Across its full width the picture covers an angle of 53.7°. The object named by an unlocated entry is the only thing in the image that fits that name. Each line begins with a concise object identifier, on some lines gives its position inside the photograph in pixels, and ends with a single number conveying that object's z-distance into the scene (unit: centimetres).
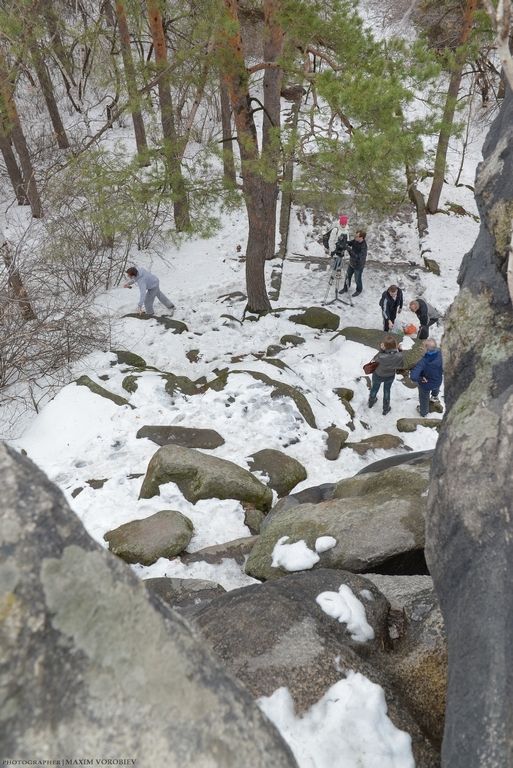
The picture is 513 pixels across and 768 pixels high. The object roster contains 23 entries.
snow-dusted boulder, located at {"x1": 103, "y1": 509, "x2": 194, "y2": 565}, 502
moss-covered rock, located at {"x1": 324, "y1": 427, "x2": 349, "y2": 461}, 709
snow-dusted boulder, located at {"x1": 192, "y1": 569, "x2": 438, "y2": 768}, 270
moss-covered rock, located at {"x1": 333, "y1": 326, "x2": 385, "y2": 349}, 994
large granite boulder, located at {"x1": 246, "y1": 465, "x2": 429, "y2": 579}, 428
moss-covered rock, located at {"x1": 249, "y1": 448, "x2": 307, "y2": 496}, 642
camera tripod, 1190
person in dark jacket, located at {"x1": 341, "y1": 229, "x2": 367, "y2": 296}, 1159
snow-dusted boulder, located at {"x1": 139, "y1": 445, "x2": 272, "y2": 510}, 584
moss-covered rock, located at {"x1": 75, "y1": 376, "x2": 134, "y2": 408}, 767
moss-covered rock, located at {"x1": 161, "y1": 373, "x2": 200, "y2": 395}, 807
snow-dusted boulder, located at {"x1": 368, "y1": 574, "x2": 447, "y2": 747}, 277
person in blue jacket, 738
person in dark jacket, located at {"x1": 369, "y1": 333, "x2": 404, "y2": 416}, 772
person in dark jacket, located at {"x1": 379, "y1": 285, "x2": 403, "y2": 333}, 1007
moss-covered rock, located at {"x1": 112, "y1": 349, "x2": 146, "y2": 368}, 893
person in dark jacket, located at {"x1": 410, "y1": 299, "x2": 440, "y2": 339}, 931
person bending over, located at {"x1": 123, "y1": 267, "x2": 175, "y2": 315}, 1051
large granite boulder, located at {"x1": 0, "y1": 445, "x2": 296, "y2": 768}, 143
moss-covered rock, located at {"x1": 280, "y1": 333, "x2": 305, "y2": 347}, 1020
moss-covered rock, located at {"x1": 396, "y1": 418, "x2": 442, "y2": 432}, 779
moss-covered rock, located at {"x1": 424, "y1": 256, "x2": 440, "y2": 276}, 1394
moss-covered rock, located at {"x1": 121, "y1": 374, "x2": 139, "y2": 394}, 799
